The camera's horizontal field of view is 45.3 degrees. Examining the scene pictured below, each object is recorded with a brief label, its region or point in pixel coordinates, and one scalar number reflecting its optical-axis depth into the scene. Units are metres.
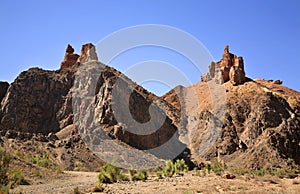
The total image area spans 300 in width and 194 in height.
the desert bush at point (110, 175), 27.97
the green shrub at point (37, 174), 30.15
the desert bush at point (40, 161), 38.49
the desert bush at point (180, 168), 42.32
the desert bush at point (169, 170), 37.29
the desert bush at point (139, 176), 31.96
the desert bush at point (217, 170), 40.09
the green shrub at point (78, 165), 45.19
